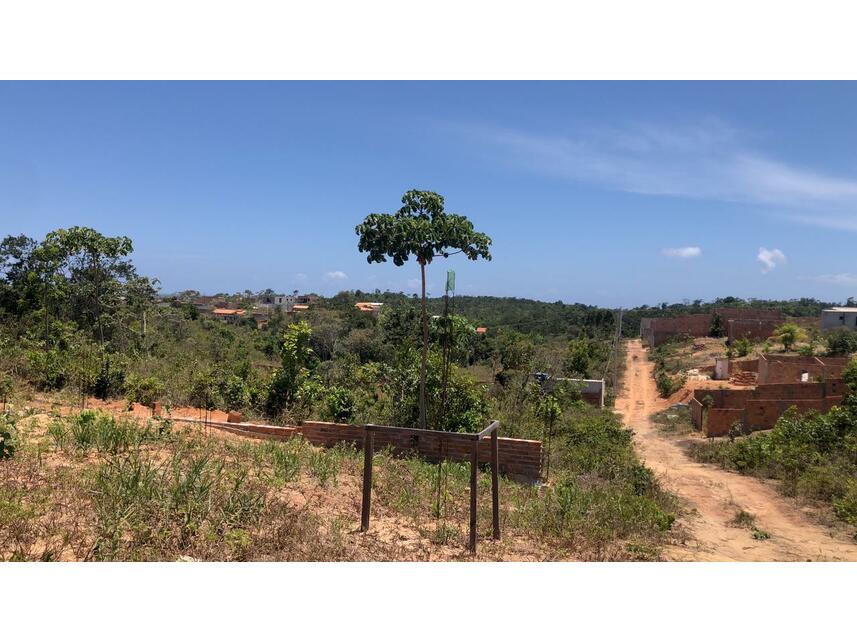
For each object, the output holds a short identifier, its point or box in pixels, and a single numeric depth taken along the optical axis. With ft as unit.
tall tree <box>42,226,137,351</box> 46.42
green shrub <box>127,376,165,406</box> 33.99
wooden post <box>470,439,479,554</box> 14.03
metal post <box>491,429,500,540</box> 15.17
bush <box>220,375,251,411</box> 35.32
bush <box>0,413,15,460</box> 15.79
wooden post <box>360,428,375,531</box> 14.97
